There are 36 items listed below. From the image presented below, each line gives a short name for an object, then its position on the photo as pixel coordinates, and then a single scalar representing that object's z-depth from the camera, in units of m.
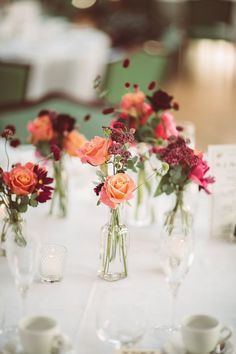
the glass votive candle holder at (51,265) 2.01
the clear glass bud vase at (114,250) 2.00
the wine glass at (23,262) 1.73
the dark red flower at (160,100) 2.29
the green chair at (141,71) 4.75
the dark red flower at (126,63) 2.12
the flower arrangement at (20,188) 1.90
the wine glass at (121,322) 1.65
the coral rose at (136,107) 2.37
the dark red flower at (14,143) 2.25
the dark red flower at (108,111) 2.26
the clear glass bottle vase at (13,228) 1.77
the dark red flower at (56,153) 2.06
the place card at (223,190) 2.27
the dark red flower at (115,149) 1.79
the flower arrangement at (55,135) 2.37
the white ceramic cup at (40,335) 1.52
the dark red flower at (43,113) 2.39
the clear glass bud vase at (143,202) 2.40
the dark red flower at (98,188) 1.87
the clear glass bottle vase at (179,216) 2.21
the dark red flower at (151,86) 2.25
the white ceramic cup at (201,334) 1.55
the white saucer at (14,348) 1.57
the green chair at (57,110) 3.40
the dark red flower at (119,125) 1.87
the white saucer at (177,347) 1.62
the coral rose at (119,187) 1.84
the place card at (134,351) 1.60
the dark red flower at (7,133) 1.88
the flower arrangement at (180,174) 2.02
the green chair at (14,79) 4.32
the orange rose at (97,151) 1.86
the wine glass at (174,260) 1.77
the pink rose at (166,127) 2.32
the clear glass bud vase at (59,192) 2.43
